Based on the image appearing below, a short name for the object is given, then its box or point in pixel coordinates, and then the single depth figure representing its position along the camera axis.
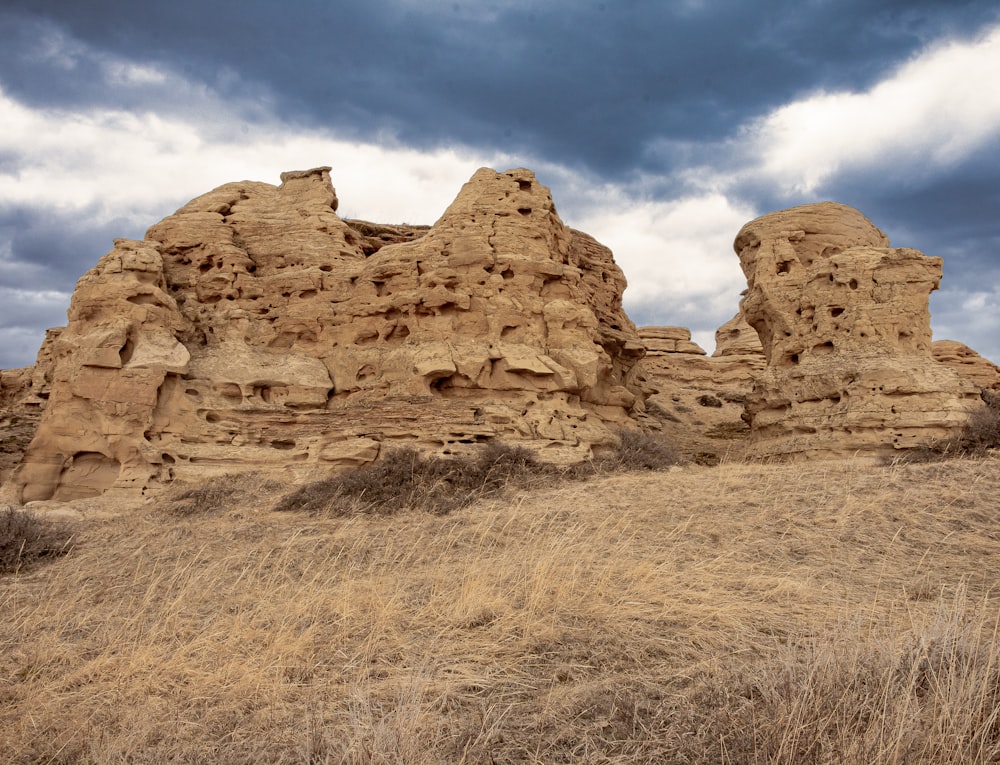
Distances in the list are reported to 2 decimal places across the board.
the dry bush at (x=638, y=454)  15.48
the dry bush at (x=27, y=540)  10.44
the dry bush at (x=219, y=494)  13.48
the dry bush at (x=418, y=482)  12.69
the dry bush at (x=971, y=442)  14.91
